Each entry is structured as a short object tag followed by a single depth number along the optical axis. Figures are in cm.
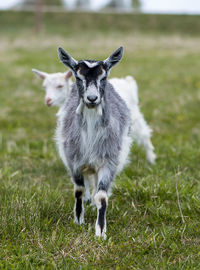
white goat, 1160
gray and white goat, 689
